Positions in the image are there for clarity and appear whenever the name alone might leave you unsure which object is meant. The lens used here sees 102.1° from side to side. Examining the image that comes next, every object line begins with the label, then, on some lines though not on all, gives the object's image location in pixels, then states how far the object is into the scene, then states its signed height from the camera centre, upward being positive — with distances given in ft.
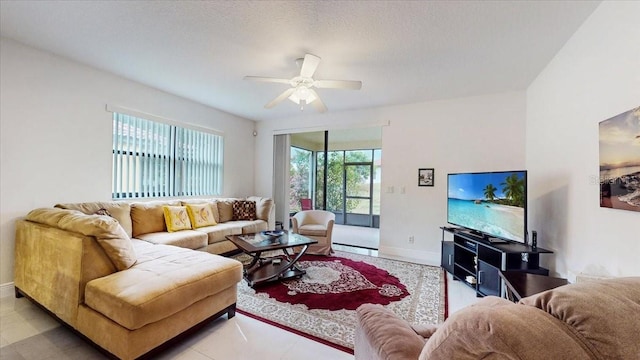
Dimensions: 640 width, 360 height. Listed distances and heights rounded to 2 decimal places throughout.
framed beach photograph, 5.02 +0.54
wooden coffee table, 9.51 -3.12
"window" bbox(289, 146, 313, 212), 22.95 +0.55
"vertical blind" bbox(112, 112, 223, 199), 11.84 +1.05
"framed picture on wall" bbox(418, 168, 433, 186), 13.80 +0.37
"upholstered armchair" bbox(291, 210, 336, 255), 13.52 -2.57
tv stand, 8.17 -2.63
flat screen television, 8.65 -0.69
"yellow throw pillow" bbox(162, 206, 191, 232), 11.79 -1.80
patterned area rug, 7.17 -3.92
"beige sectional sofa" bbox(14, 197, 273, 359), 5.28 -2.41
